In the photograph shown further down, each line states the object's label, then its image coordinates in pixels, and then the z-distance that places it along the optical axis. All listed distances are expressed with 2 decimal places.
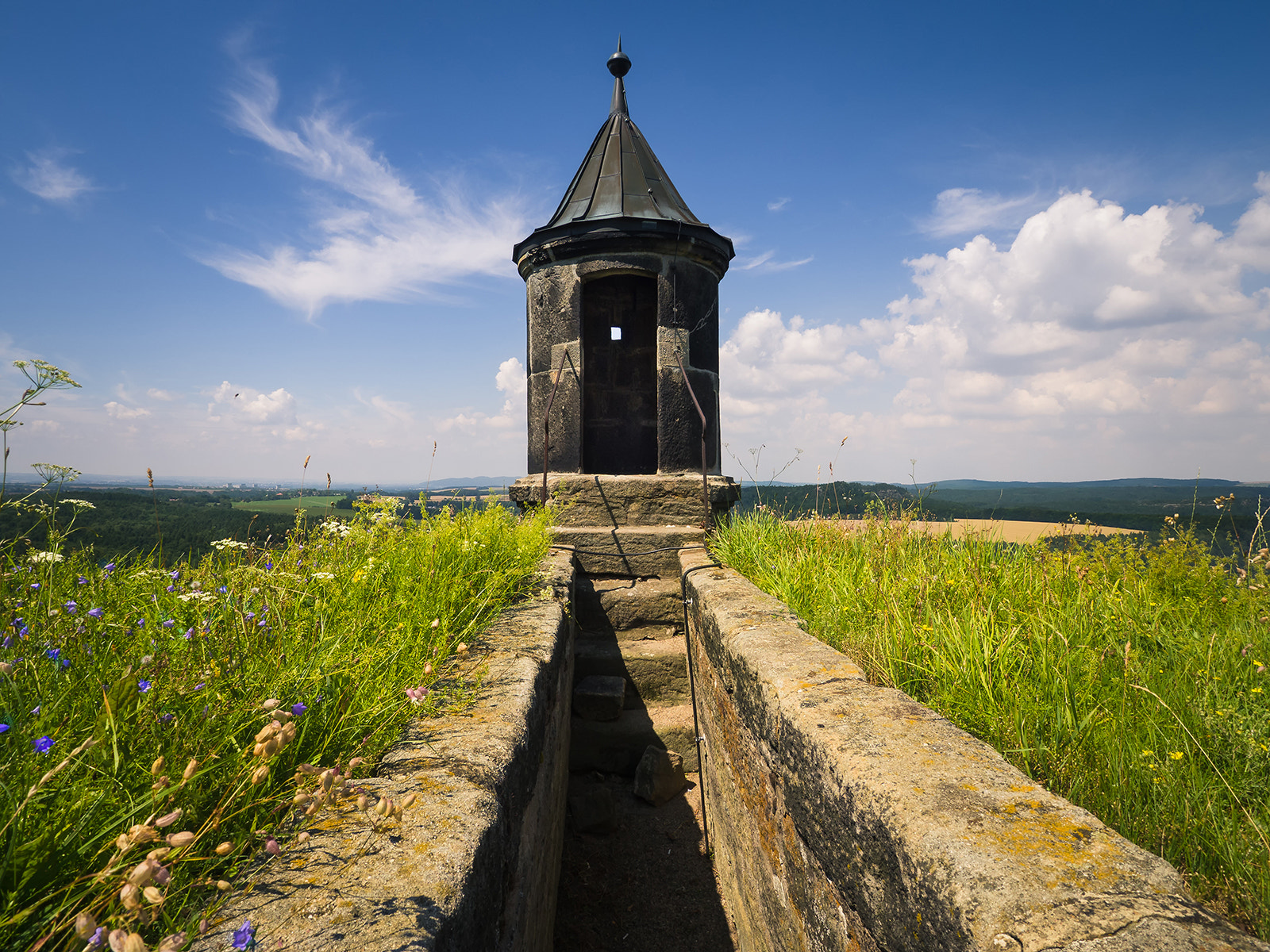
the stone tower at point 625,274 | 5.21
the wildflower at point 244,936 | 0.73
